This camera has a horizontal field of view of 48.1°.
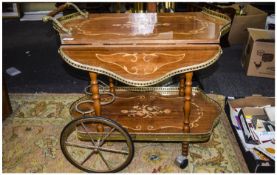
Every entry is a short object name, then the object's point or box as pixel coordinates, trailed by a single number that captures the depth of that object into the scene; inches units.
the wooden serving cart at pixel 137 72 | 73.2
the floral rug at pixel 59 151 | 89.9
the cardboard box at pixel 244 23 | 160.1
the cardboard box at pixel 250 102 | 105.8
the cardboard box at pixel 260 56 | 131.4
